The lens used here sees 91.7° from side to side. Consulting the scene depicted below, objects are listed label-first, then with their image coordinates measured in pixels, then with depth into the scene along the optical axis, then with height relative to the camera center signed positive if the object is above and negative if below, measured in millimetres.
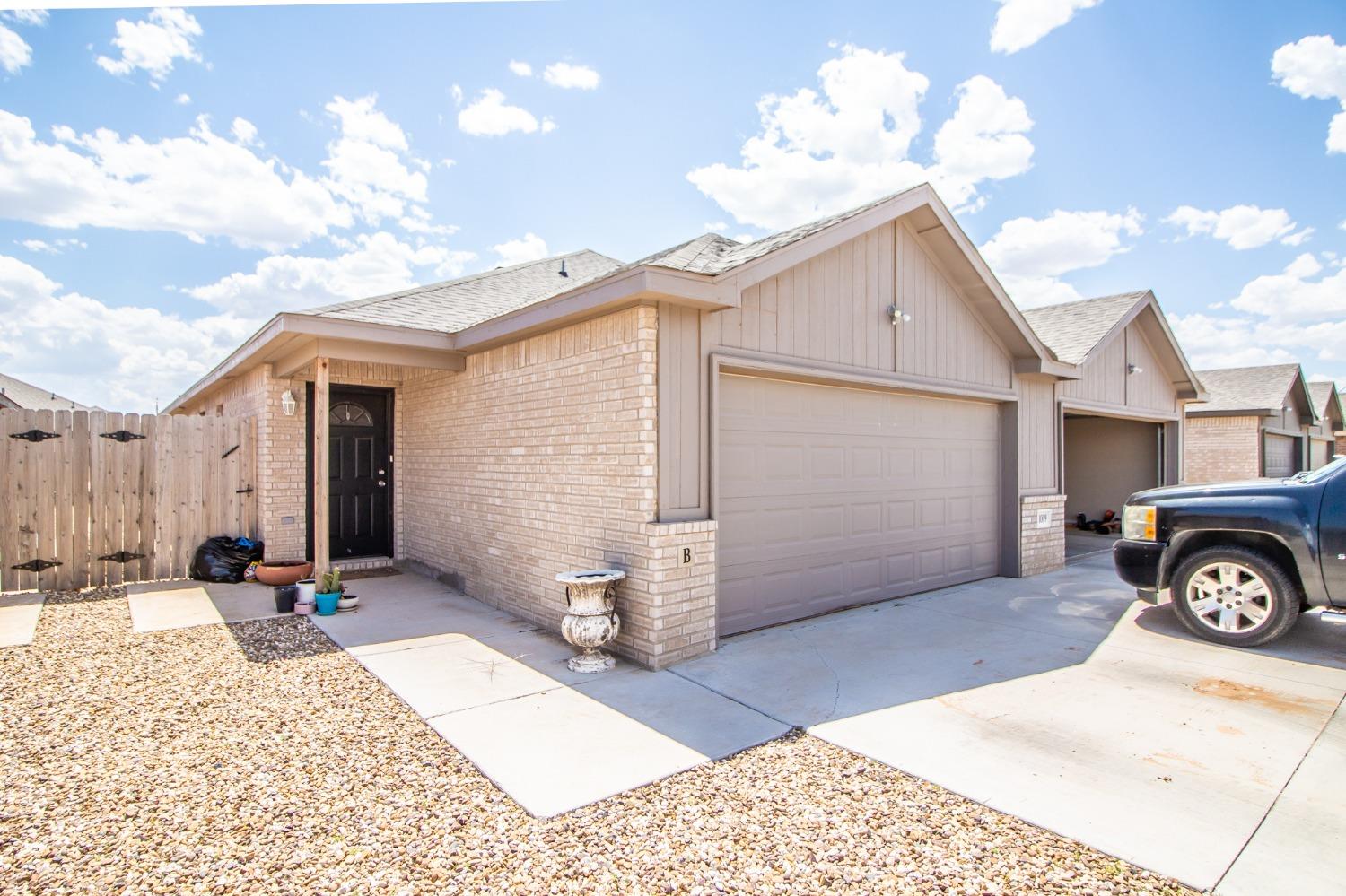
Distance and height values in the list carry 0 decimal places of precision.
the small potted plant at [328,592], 6562 -1387
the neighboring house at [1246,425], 15148 +677
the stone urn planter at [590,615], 4816 -1200
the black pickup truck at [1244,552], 5055 -821
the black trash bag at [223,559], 8008 -1279
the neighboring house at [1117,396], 10016 +955
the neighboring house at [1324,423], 19266 +953
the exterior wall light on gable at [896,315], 6887 +1471
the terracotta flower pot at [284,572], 7723 -1386
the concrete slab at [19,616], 5512 -1528
